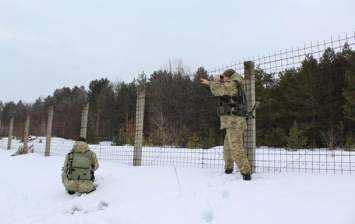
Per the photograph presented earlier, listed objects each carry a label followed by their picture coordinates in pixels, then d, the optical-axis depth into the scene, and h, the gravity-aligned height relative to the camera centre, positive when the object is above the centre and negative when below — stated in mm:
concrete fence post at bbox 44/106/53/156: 10573 +93
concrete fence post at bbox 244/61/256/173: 4734 +323
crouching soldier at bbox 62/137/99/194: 5277 -627
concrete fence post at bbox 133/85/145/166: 6598 +207
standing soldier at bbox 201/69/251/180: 4301 +416
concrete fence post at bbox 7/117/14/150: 16094 -206
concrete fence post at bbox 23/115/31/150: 12753 +66
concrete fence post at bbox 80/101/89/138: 8500 +456
